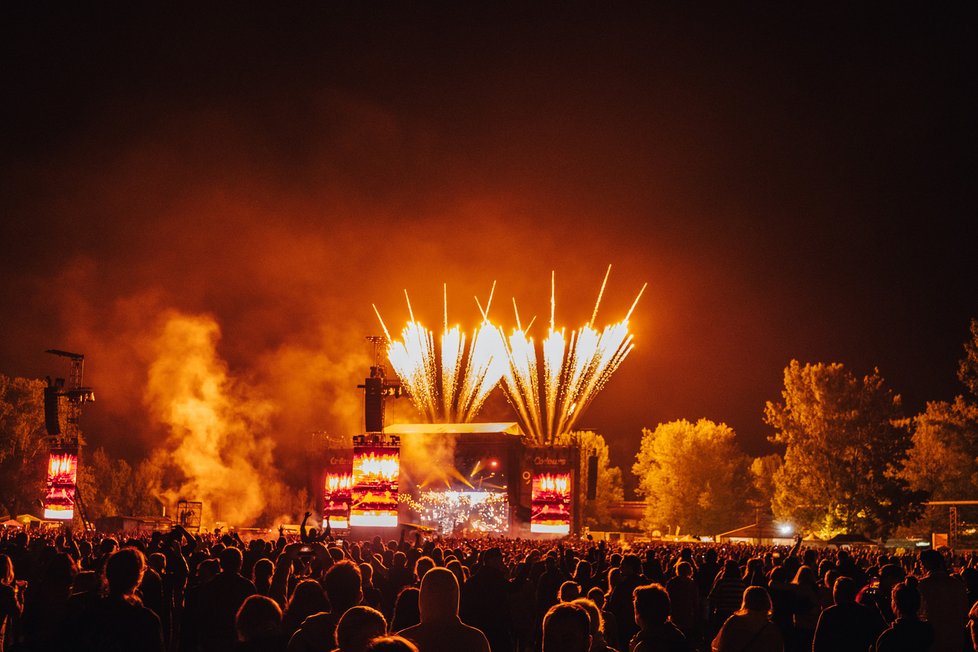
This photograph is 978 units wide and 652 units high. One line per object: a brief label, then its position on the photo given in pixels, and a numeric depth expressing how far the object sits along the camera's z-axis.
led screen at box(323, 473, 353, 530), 49.84
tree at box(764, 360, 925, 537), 53.09
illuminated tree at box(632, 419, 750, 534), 73.00
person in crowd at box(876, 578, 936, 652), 6.99
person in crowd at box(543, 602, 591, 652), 4.88
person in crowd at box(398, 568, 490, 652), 5.25
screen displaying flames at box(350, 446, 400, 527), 41.50
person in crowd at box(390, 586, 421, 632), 8.03
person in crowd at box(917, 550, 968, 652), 9.28
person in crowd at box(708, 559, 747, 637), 10.70
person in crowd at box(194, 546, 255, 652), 7.62
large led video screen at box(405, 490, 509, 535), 53.88
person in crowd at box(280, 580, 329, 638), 6.56
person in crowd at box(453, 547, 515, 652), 9.24
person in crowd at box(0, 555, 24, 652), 7.27
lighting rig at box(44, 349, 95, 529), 46.12
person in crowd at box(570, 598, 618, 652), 6.36
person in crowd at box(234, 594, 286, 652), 5.58
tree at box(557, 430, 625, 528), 83.62
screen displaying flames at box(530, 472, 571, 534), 43.41
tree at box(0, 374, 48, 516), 63.47
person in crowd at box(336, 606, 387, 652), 4.45
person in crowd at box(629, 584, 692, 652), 5.88
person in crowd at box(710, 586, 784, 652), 6.50
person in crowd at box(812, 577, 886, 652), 7.57
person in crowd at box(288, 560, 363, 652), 7.10
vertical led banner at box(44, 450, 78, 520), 47.28
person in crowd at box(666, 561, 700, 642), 7.80
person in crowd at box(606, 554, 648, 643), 9.07
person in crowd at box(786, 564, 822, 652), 9.34
